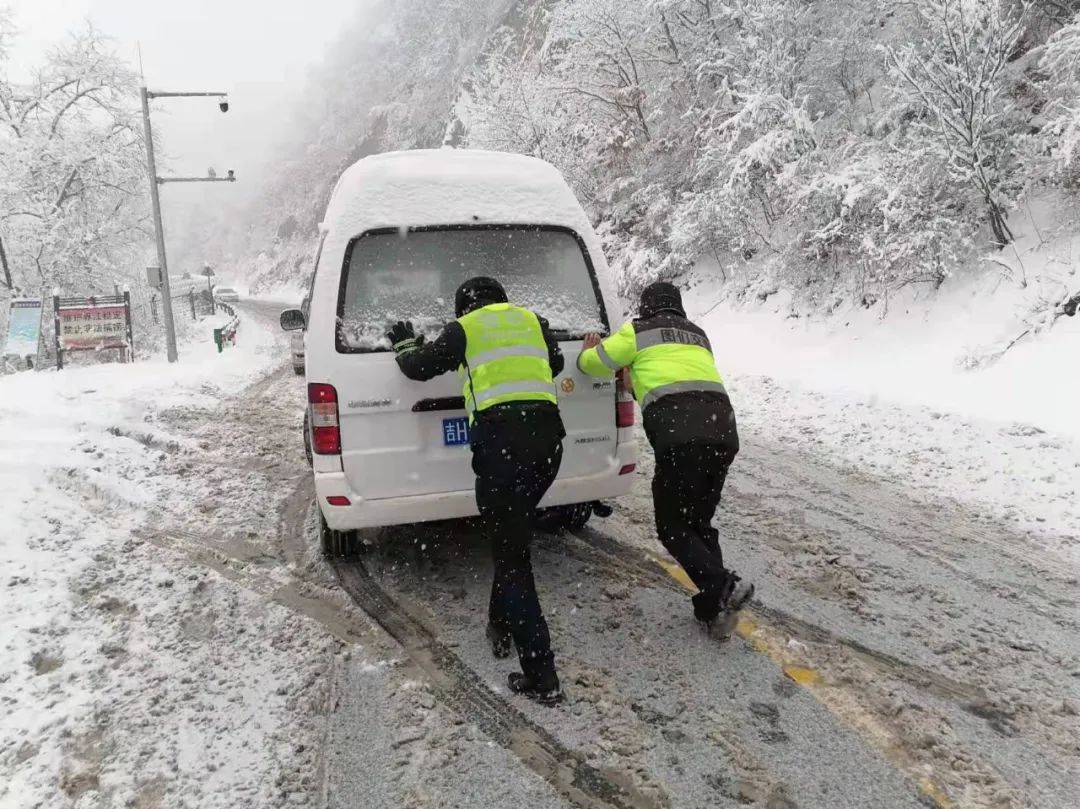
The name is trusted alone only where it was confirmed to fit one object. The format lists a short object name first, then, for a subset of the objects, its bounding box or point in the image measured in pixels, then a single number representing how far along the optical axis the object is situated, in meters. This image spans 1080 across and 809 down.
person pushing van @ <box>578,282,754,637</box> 3.29
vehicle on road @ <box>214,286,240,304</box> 45.86
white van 3.67
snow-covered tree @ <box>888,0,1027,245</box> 8.00
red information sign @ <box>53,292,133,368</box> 13.97
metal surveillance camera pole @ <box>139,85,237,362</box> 15.92
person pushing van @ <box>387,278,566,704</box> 3.02
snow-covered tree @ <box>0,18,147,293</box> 19.67
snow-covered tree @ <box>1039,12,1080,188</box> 7.31
